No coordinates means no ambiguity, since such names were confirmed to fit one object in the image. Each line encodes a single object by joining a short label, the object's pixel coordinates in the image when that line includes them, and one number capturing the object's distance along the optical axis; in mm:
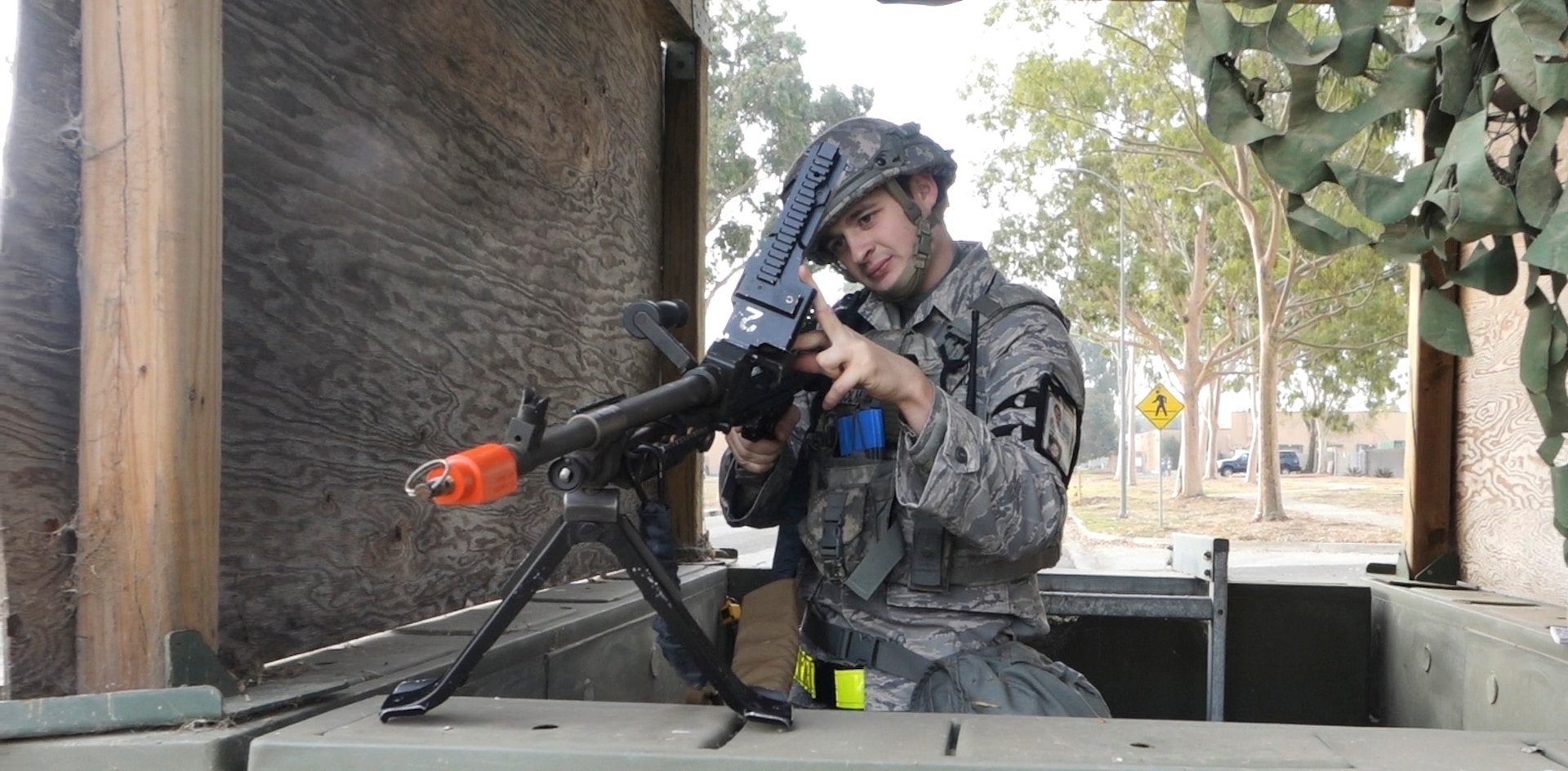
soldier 2156
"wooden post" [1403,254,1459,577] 3223
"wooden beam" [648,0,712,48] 3389
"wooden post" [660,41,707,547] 3451
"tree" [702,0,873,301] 19344
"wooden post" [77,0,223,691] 1382
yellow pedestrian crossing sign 19797
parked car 57625
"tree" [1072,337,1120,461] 77875
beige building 58406
